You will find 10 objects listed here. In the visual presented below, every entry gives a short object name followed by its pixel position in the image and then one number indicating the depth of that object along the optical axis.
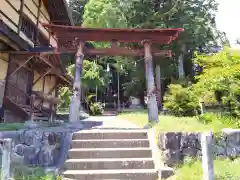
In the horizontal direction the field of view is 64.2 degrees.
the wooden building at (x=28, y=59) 8.40
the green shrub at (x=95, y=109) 18.06
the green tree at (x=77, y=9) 26.29
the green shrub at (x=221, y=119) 5.57
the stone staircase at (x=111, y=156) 4.35
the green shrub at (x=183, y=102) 9.38
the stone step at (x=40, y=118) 9.53
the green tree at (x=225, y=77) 6.72
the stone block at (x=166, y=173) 4.24
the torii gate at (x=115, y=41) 6.95
